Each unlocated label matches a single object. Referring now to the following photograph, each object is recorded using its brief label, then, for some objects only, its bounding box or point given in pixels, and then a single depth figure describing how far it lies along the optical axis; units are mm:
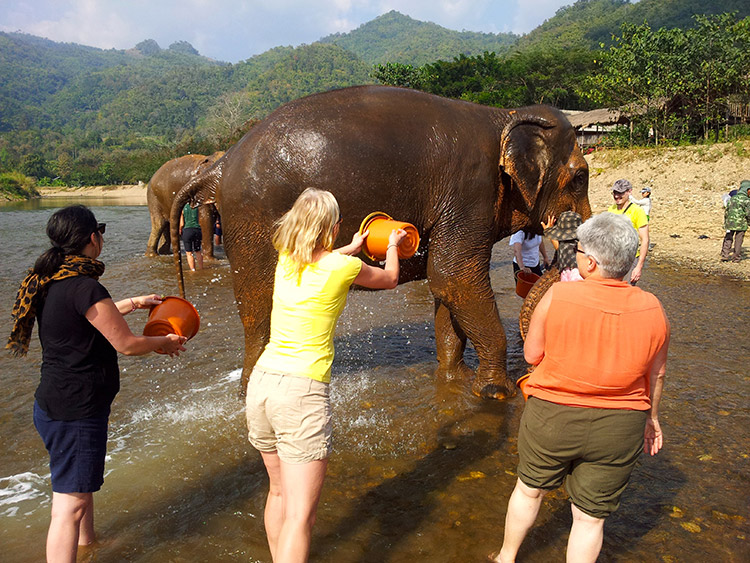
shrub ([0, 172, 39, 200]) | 47528
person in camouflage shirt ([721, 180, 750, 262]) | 11391
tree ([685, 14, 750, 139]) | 27797
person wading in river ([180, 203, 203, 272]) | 11714
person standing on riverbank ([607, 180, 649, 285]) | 5609
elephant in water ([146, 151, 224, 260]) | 13578
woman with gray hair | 2363
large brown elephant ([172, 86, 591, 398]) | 4281
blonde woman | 2410
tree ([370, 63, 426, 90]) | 54112
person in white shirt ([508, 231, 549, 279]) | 6914
